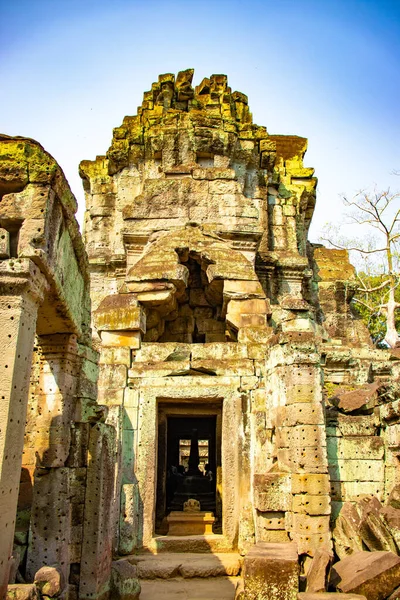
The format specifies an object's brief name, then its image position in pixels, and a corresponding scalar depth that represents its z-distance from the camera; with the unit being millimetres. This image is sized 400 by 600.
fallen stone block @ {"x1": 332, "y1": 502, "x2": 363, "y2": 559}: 6898
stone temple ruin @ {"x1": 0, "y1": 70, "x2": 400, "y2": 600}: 5094
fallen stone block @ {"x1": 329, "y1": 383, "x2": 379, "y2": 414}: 8328
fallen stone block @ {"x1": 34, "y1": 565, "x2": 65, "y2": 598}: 4570
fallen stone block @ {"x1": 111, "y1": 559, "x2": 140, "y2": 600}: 6051
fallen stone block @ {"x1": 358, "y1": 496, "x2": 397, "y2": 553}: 6660
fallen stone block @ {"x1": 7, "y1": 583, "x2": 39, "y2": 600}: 3977
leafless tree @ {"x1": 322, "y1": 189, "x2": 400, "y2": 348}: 18297
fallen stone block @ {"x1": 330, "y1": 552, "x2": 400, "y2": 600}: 5543
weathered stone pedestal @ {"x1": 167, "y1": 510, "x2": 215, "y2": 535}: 9345
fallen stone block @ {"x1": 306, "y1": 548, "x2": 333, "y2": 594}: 5555
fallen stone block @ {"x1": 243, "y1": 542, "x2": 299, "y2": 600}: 5250
